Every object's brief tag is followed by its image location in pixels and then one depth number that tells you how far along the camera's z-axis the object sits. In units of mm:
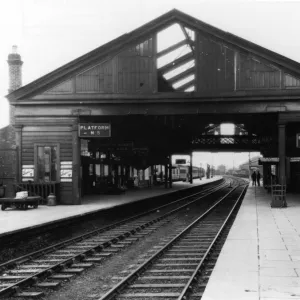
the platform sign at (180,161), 63884
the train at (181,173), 71875
